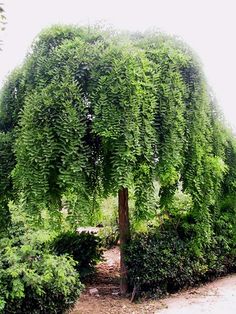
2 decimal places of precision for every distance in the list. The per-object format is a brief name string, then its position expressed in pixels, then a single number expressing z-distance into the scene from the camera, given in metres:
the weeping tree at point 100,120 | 2.87
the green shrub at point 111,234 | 5.71
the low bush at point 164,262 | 3.73
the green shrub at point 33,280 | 2.68
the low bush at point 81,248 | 4.10
